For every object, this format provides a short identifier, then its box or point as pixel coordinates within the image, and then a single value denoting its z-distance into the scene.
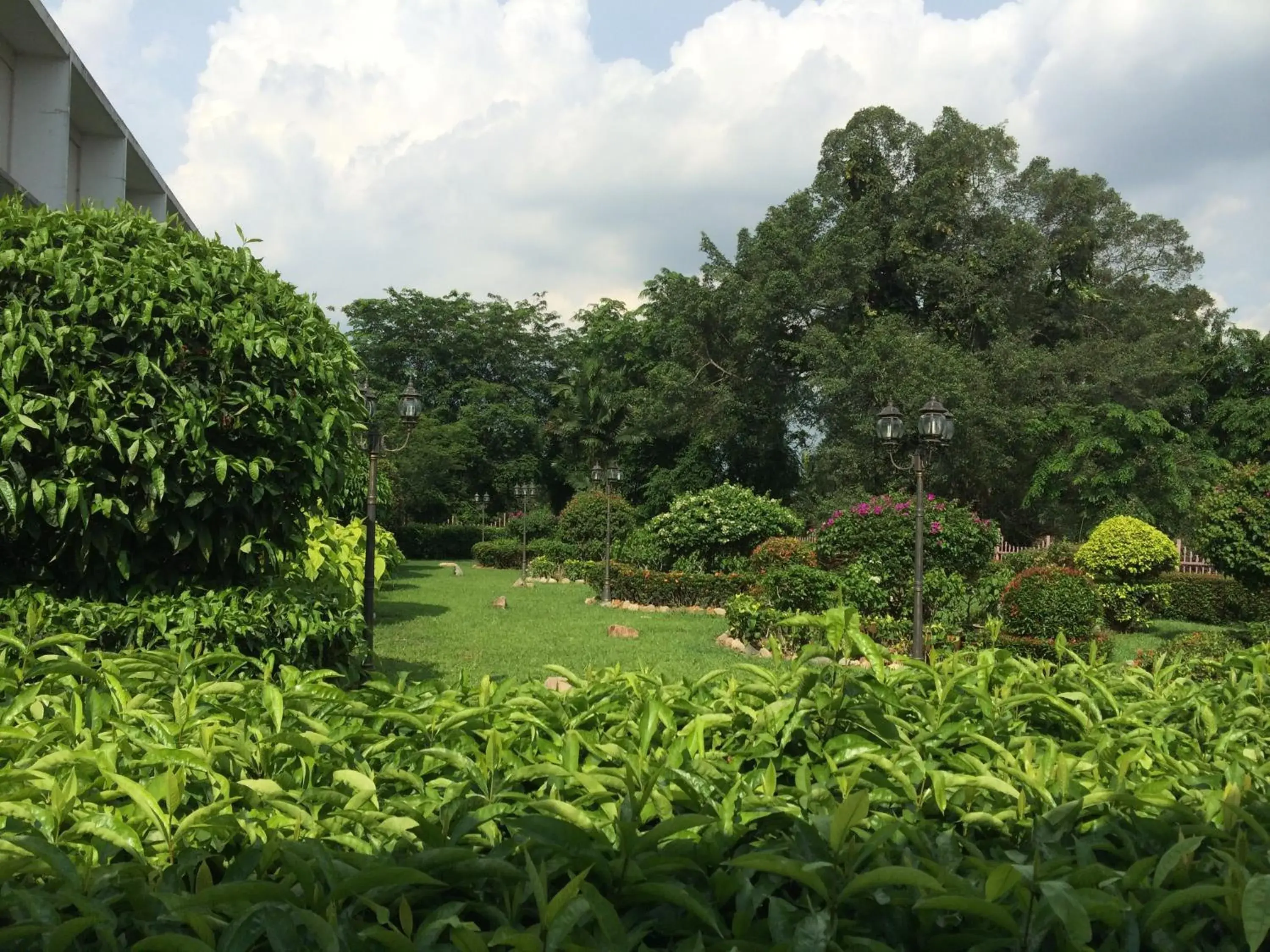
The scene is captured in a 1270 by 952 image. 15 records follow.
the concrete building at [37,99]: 10.60
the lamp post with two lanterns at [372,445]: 8.20
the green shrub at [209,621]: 3.73
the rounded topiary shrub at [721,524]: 18.83
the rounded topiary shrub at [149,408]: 3.71
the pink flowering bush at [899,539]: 12.23
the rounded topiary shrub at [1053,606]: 11.04
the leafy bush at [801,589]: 11.80
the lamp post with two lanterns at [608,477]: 16.75
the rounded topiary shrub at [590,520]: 24.98
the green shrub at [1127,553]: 14.59
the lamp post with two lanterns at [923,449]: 8.34
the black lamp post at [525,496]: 22.61
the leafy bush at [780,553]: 15.15
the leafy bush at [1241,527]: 12.16
